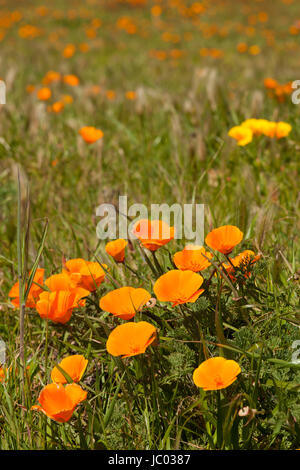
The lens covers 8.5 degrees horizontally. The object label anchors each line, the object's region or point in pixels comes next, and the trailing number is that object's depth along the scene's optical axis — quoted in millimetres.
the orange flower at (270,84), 3708
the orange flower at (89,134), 2805
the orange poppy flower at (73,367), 2223
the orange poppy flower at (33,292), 2326
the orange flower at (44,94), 4002
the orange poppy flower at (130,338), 2192
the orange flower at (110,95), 4657
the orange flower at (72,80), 4575
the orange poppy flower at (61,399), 2162
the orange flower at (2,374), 2288
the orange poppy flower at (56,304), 2254
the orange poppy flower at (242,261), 2281
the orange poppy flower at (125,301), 2237
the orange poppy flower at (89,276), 2297
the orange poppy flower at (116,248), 2310
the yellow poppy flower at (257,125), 2750
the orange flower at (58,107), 3721
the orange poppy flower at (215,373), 2149
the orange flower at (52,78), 5103
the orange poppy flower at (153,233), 2277
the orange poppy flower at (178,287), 2217
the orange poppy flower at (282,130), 2747
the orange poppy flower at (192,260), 2273
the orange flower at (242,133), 2697
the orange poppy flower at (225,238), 2265
